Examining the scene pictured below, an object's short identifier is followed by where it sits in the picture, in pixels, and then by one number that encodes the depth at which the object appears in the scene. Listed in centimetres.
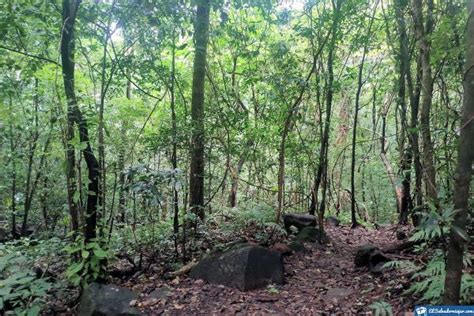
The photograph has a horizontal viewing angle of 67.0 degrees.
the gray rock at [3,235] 1059
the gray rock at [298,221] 706
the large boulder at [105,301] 394
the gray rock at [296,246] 601
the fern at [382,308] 339
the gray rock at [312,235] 653
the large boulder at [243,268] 461
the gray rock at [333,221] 907
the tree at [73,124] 429
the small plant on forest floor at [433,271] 263
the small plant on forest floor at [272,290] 454
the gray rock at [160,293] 449
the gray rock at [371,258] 484
